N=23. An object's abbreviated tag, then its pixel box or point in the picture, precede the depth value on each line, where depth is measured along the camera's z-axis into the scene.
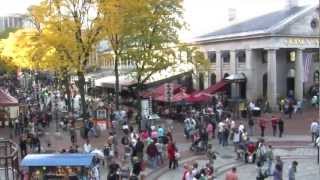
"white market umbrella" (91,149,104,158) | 25.42
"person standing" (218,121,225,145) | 32.07
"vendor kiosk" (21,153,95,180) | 20.27
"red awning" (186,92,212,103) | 42.56
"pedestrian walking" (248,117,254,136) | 35.12
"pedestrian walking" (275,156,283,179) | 20.61
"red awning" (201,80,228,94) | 52.78
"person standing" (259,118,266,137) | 34.50
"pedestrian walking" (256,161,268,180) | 20.59
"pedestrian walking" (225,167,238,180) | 19.55
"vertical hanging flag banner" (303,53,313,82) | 46.78
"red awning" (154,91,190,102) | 43.69
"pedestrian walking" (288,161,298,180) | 20.84
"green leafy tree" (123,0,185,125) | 41.25
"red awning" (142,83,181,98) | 46.35
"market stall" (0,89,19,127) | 40.76
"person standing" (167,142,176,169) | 26.48
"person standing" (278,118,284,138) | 34.44
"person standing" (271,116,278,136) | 34.86
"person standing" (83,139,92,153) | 26.25
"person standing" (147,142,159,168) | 26.80
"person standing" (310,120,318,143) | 31.01
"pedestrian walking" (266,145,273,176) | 24.08
